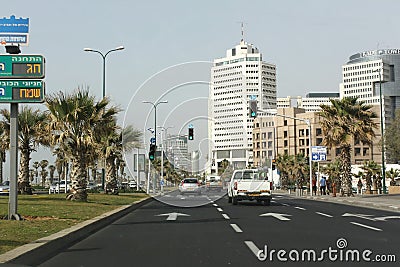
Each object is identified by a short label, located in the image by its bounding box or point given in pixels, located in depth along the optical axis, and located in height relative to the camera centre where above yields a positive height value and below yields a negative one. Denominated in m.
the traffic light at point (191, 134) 42.94 +2.06
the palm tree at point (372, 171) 58.34 -1.14
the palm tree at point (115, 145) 41.81 +1.23
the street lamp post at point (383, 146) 51.35 +1.37
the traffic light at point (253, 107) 35.00 +3.34
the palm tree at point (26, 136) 36.69 +1.71
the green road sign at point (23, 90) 17.47 +2.24
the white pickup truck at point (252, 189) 29.94 -1.52
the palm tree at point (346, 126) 39.81 +2.41
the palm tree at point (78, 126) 28.06 +1.82
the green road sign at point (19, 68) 17.45 +2.93
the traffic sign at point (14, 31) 17.11 +4.01
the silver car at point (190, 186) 48.38 -2.20
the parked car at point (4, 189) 51.21 -2.46
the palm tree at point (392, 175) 59.38 -1.60
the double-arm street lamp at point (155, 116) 53.90 +4.59
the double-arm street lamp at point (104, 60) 44.88 +8.14
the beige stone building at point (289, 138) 133.75 +5.95
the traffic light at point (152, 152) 42.95 +0.67
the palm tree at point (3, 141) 37.50 +1.42
